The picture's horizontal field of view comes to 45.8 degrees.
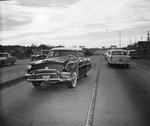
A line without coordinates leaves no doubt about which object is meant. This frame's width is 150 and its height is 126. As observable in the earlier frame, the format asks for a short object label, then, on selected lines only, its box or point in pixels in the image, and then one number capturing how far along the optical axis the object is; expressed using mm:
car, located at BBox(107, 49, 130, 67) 15953
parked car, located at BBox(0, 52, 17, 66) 20078
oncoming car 6957
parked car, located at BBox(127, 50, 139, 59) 30750
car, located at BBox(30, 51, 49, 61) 30738
